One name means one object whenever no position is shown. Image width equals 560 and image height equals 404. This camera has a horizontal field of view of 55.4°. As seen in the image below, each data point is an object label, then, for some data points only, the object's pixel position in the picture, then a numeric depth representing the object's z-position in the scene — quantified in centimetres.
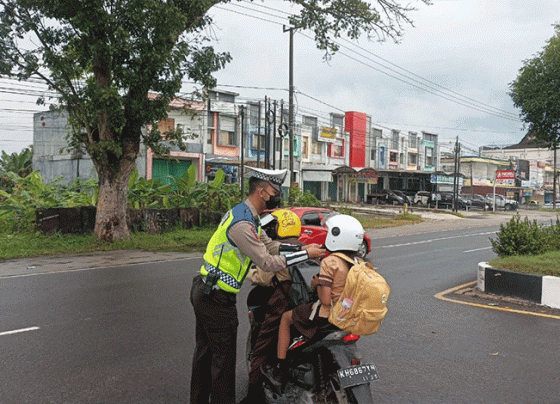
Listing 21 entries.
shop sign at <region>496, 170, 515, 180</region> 4581
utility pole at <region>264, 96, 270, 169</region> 2715
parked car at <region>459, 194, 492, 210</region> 5150
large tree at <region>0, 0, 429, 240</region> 1383
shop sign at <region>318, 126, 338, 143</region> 5005
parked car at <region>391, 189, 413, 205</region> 5297
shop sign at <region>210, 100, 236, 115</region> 3912
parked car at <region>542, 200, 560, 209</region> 6549
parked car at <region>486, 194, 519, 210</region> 5264
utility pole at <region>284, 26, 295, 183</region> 2467
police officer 364
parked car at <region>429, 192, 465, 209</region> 5019
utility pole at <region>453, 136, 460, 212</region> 4510
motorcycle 340
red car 1505
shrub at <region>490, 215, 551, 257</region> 1048
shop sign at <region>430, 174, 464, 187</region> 5300
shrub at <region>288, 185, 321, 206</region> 2883
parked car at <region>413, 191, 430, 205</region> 5329
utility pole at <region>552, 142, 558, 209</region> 1395
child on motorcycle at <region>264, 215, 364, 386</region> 363
